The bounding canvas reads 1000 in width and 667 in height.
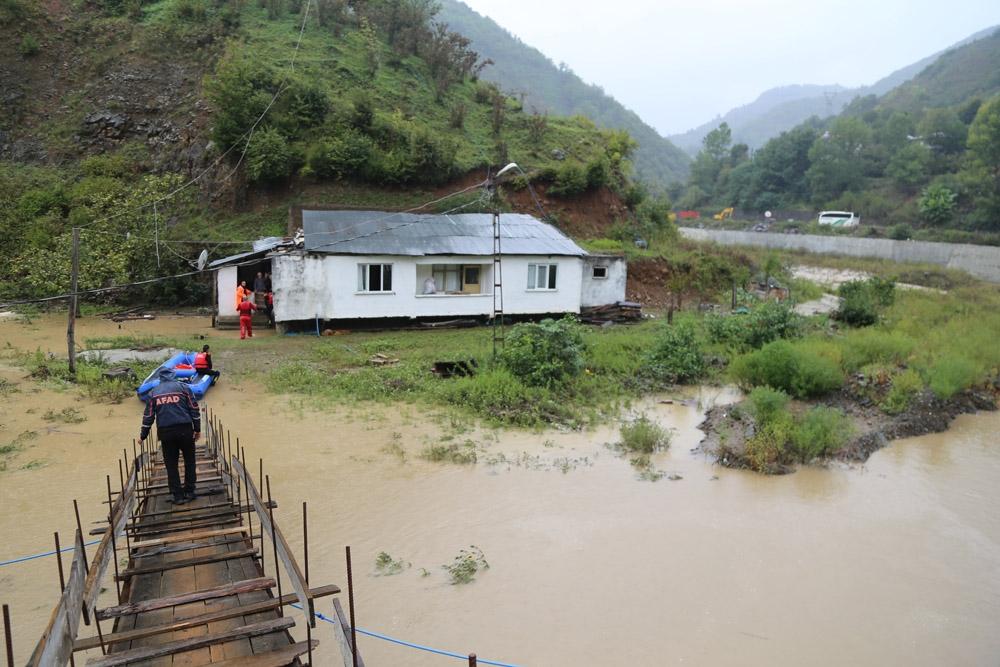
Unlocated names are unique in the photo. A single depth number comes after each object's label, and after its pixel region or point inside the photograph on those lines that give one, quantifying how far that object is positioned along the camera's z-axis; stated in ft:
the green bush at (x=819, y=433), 35.70
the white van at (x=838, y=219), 167.12
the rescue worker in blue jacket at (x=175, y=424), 21.53
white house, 60.49
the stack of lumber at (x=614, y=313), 71.20
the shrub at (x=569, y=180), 92.07
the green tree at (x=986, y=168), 145.57
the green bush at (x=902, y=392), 42.75
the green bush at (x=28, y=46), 98.37
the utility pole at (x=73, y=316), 42.65
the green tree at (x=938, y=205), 155.63
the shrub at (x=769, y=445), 34.27
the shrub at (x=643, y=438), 36.29
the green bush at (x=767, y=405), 38.58
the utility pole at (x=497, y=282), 49.02
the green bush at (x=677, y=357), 50.31
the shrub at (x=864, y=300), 63.72
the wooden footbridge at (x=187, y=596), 13.10
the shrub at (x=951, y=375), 44.11
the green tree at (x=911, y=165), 181.88
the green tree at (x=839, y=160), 194.70
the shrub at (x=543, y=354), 44.68
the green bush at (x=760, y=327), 54.39
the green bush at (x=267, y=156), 79.66
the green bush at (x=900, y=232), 143.74
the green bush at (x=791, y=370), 44.57
